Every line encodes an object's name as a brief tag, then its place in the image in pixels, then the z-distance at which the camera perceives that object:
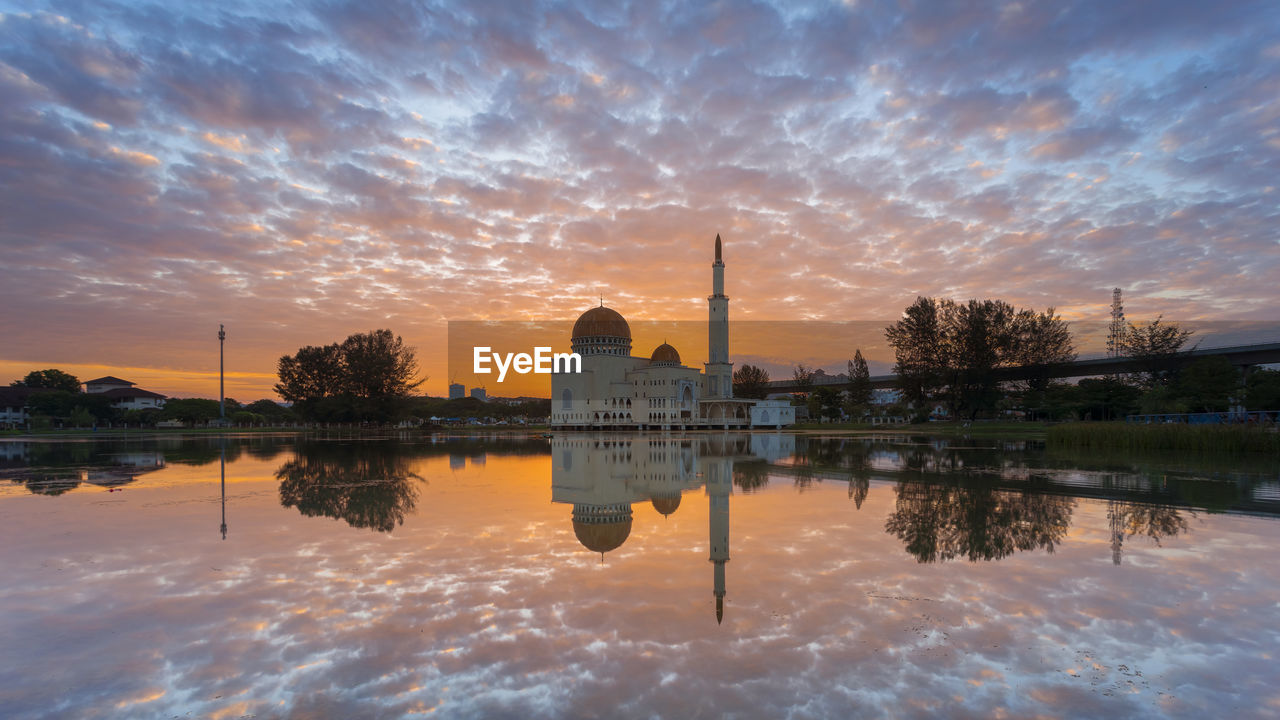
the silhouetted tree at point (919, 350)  65.31
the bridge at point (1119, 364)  64.69
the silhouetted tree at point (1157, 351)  58.88
